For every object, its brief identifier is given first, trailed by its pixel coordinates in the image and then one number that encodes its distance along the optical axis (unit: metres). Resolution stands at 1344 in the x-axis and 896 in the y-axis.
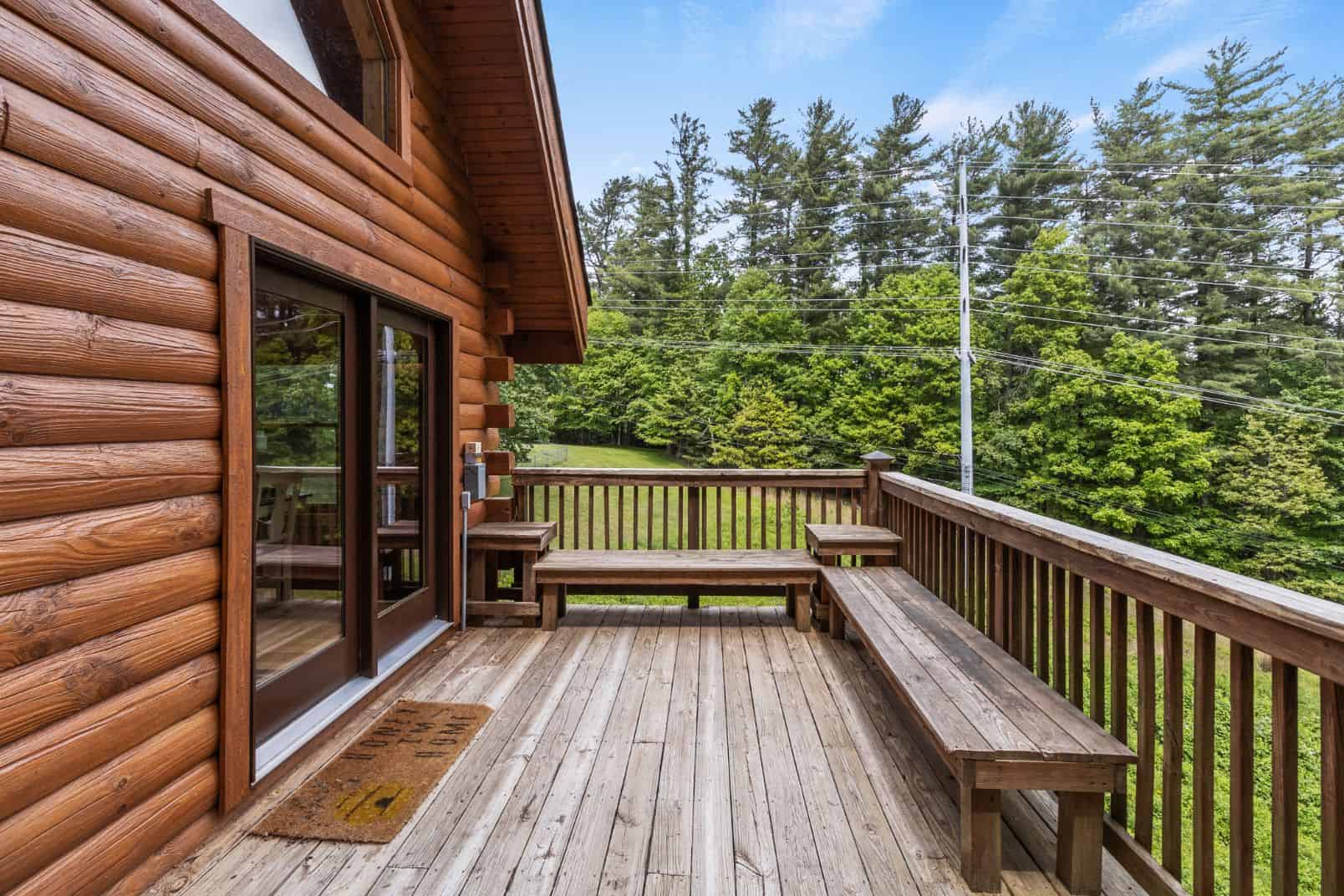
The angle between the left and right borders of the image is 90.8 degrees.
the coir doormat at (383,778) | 2.03
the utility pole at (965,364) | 12.56
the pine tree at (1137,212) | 16.23
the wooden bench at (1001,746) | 1.73
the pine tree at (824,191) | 18.06
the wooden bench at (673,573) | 4.00
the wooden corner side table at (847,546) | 3.94
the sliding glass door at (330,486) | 2.36
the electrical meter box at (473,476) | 4.01
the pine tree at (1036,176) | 17.34
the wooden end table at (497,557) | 4.02
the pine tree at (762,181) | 18.67
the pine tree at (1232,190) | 15.52
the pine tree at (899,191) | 17.66
